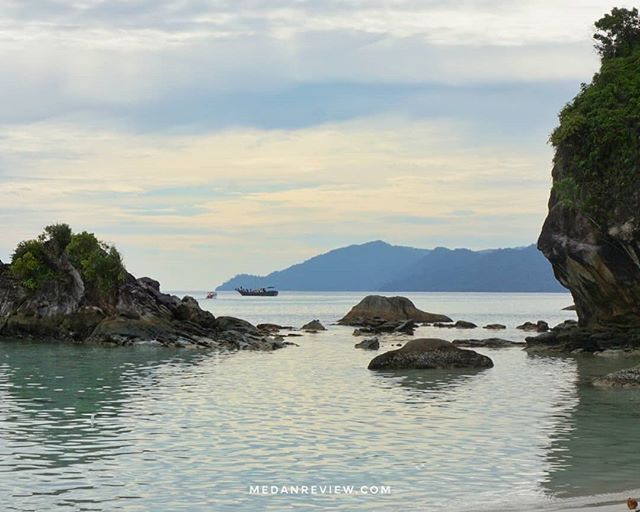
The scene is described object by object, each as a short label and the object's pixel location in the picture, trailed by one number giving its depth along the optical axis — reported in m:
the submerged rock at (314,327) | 97.50
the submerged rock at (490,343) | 67.56
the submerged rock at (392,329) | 90.69
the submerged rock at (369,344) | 65.04
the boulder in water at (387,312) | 116.19
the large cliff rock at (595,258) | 53.25
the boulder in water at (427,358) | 44.62
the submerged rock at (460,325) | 106.12
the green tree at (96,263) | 73.44
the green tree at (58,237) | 77.00
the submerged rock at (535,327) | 90.19
